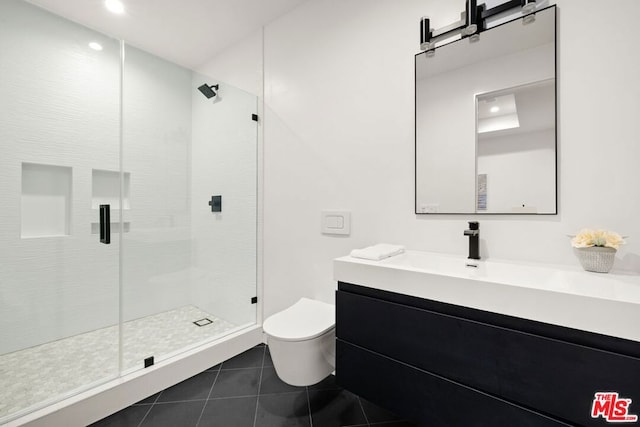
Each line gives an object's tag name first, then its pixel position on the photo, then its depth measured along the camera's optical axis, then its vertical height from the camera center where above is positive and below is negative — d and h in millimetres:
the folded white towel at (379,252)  1311 -195
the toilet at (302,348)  1360 -685
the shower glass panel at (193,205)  2047 +63
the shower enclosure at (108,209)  1593 +22
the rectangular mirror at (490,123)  1181 +434
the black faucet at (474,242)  1282 -136
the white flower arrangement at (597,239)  971 -94
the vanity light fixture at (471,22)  1192 +897
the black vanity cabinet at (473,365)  759 -509
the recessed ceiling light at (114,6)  1963 +1500
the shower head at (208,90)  2432 +1083
